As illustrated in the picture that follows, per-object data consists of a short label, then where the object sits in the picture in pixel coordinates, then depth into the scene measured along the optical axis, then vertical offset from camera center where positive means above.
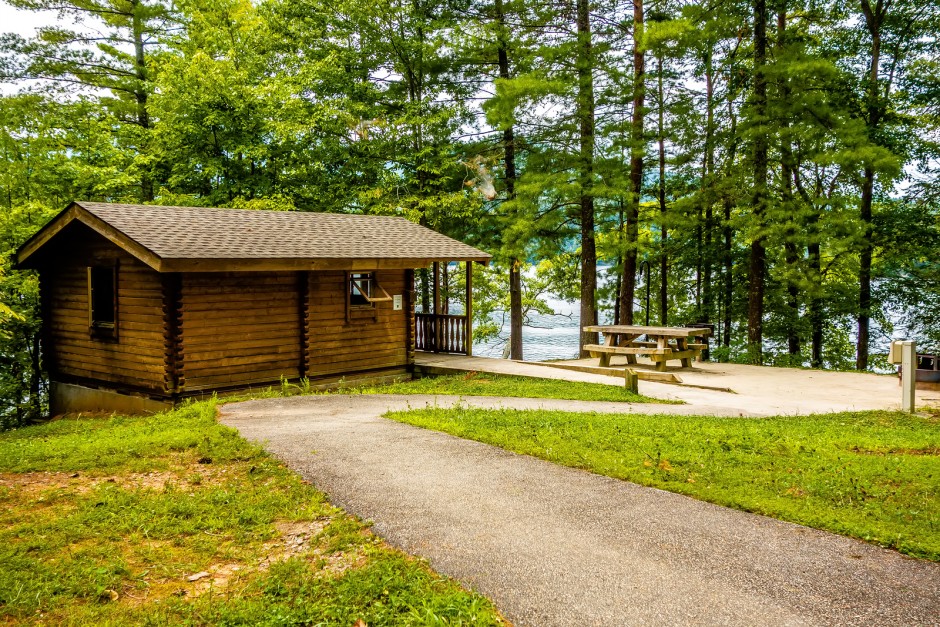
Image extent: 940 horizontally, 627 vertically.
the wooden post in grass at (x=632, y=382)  11.66 -1.40
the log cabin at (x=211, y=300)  11.37 +0.16
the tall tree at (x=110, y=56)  20.44 +8.28
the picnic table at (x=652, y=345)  13.57 -0.93
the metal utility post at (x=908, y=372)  9.58 -1.03
